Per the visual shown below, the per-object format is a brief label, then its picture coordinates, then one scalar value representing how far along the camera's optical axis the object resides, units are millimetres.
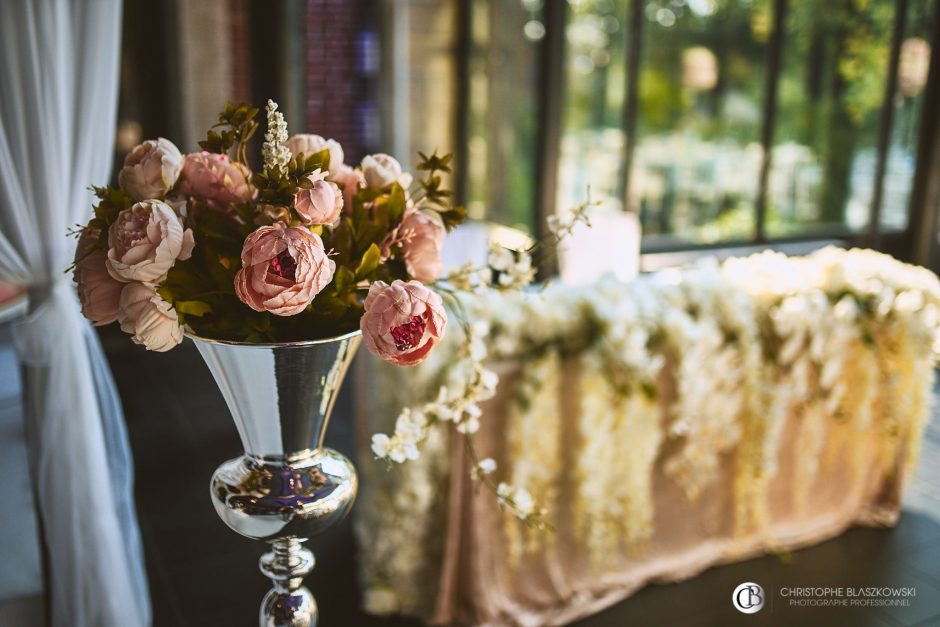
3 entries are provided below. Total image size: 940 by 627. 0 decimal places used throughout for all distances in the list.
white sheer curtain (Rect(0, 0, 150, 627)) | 1626
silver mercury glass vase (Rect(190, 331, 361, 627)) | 1093
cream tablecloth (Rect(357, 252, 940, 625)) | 2275
